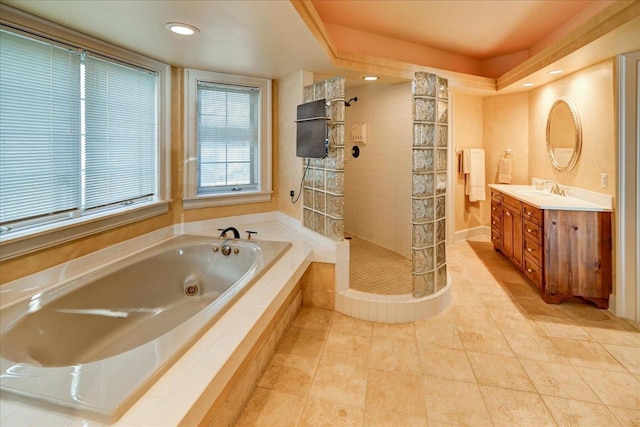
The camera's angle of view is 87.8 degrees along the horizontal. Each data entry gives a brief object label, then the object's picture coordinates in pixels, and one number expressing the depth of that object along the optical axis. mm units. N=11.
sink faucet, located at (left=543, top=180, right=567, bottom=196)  3624
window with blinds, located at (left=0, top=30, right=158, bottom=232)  1782
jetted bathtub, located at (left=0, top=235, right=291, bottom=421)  1113
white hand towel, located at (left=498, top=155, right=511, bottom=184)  4809
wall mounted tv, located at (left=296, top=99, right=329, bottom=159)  2795
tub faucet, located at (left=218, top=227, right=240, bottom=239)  2877
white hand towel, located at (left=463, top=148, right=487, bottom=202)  4891
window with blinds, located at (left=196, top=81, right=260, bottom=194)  3273
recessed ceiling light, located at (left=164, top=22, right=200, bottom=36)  2073
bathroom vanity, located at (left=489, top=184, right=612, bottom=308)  2879
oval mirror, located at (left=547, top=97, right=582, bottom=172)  3437
